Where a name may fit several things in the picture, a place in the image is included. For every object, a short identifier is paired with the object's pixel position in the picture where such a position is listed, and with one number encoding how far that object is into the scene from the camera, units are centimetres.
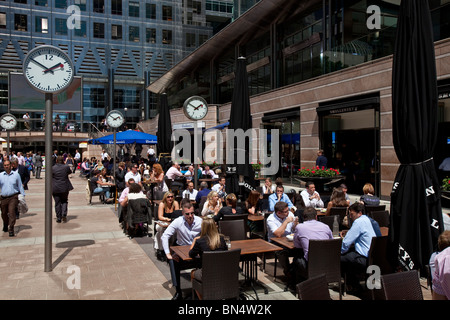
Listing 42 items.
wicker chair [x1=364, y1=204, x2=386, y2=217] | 823
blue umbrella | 1862
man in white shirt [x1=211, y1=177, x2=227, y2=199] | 1059
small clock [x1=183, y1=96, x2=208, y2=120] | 1076
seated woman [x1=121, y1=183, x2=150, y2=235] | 914
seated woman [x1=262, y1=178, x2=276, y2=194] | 1080
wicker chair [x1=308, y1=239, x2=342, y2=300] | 518
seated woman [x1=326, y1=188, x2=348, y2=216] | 830
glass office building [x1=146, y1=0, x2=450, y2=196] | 1402
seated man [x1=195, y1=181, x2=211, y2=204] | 972
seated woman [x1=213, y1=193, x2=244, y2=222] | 751
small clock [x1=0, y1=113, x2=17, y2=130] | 1841
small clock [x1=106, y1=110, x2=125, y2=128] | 1463
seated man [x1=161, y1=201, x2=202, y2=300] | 568
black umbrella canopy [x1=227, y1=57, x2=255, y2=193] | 981
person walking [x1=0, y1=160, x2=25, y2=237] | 925
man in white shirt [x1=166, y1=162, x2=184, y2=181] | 1403
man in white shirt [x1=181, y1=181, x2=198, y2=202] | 1034
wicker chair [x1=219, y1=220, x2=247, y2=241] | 659
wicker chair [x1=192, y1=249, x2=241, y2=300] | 441
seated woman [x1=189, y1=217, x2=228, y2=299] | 477
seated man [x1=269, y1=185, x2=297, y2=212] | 875
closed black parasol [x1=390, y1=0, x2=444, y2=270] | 504
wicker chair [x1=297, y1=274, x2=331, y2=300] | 329
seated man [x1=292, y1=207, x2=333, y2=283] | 548
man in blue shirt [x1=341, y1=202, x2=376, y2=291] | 550
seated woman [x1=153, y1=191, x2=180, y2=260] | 732
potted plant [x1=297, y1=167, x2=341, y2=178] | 1380
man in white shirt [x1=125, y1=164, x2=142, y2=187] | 1252
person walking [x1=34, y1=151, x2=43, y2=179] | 2846
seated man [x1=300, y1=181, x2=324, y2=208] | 947
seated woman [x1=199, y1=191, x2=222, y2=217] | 788
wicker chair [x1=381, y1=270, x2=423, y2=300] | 358
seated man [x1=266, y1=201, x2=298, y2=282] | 613
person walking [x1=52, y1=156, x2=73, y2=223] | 1095
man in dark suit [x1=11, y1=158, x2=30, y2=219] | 1469
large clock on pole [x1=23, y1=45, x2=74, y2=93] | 670
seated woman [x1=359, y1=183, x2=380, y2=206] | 839
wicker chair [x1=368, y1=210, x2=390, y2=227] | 761
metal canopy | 2120
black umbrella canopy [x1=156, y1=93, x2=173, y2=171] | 1733
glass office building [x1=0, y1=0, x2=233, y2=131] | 5025
